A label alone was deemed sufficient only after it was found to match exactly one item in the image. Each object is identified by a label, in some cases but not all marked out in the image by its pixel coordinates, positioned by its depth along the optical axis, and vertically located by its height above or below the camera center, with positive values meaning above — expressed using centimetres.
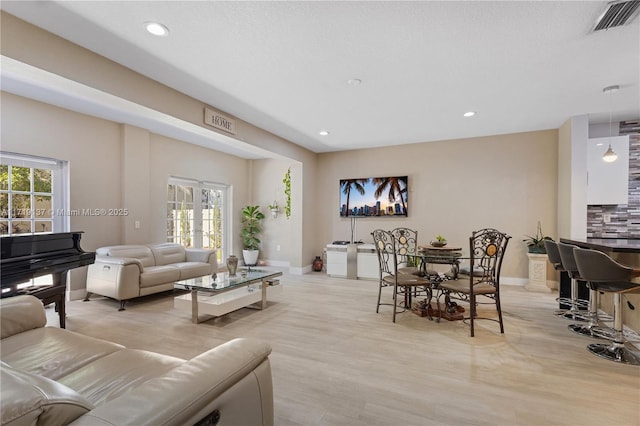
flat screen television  601 +28
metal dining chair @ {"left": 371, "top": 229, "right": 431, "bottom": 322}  344 -81
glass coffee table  337 -106
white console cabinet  577 -100
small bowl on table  397 -44
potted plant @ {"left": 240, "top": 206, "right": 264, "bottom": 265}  724 -55
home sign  389 +120
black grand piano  262 -50
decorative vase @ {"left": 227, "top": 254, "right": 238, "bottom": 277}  400 -74
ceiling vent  207 +142
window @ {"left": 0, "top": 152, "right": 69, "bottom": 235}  378 +19
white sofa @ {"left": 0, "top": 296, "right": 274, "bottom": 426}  73 -61
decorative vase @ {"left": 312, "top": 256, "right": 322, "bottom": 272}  659 -120
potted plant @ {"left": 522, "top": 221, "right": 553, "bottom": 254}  487 -51
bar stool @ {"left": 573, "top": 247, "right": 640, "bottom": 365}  247 -61
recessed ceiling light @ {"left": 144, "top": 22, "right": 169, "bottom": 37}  229 +141
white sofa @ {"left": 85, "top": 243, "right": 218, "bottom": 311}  387 -87
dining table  350 -58
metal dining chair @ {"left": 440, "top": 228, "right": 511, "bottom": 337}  303 -73
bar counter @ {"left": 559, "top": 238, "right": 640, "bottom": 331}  280 -47
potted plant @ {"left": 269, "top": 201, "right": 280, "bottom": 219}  732 +2
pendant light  346 +140
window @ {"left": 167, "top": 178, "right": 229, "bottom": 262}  598 -10
